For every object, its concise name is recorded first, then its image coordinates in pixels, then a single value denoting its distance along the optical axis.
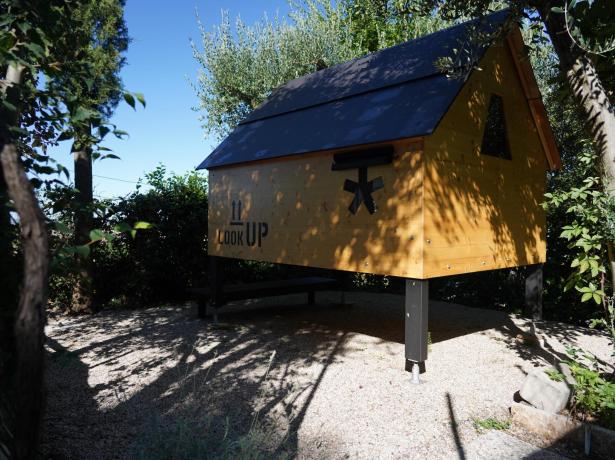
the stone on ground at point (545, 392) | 4.28
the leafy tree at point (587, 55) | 4.32
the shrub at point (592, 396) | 3.97
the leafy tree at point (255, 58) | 17.33
